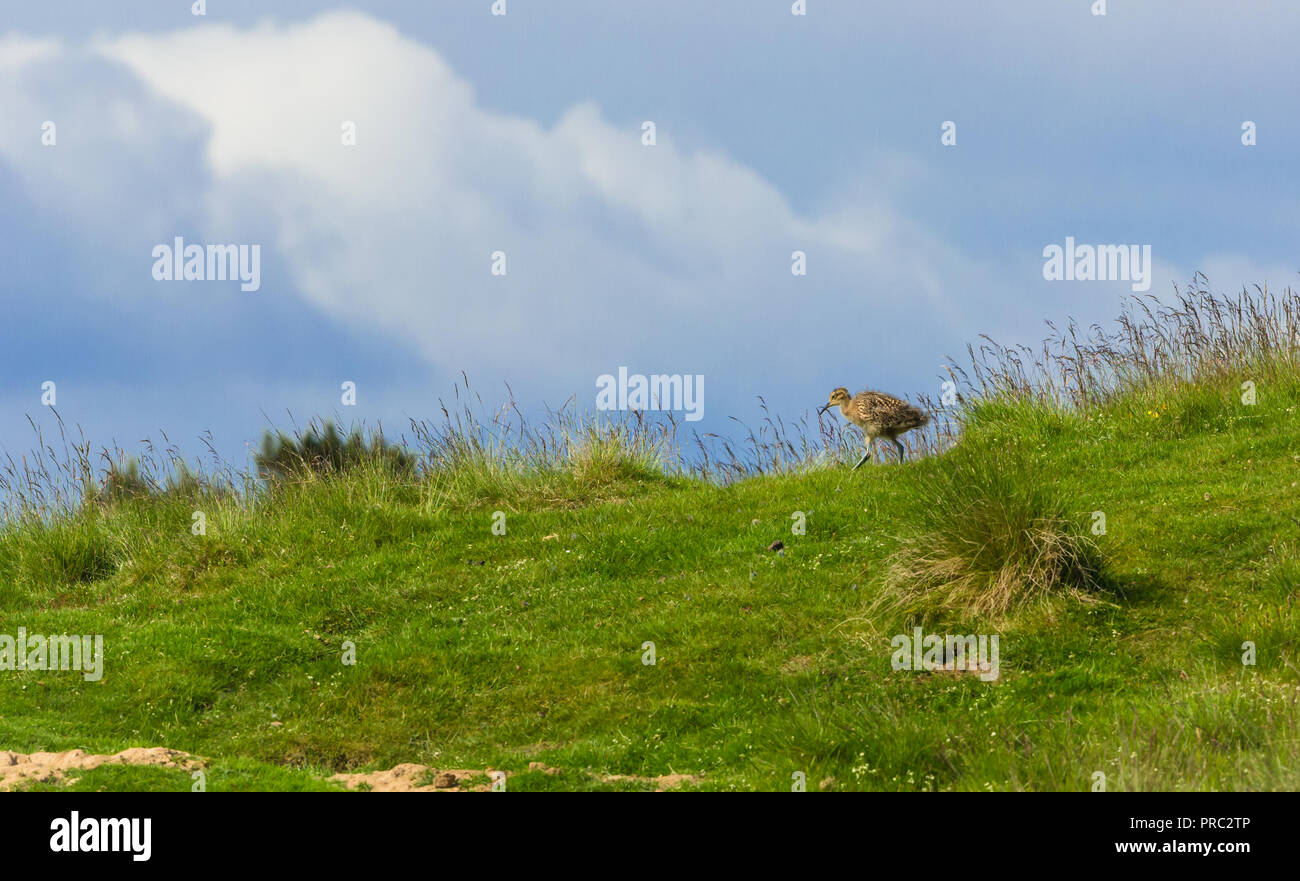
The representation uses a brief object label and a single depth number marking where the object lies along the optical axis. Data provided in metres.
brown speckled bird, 16.73
